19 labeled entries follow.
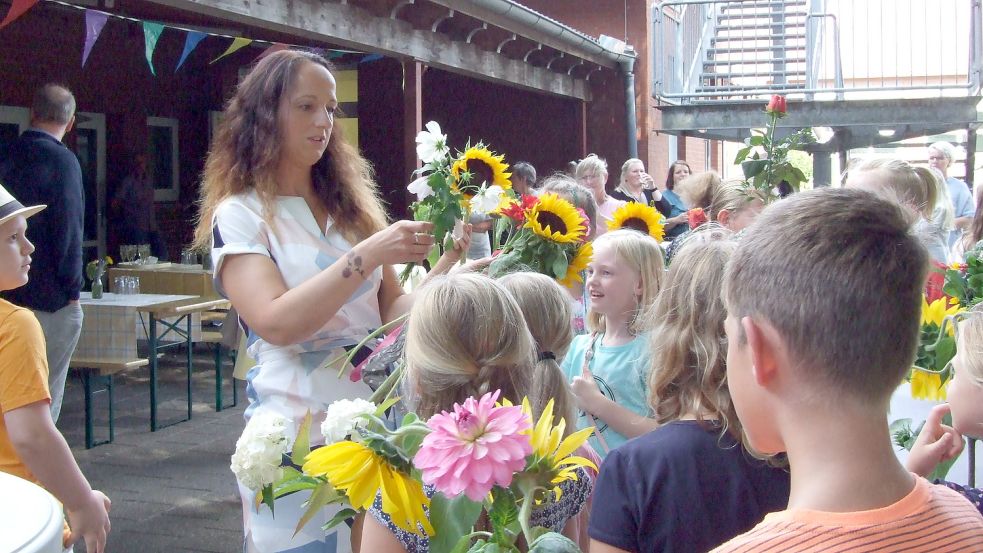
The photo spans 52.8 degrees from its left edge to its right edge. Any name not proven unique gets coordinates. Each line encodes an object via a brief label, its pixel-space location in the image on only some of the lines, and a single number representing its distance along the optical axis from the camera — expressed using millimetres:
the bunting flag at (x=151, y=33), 7064
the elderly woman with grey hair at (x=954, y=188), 6358
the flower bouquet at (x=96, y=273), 6395
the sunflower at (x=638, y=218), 3236
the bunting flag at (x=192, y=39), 7621
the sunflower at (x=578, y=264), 2209
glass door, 10328
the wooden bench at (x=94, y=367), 5820
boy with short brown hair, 921
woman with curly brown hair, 2062
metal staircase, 12375
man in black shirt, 4734
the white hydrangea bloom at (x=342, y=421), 1188
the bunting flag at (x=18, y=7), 5410
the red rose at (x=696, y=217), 3893
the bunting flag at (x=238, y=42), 7309
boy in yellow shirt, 2207
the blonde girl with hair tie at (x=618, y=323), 2729
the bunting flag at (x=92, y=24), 6863
